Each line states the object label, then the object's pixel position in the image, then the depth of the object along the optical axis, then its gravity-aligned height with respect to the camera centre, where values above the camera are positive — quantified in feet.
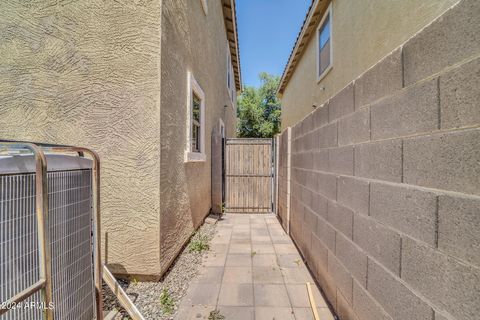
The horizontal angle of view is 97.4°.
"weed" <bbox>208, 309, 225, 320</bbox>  7.38 -5.52
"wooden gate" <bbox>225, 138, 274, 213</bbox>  21.94 -1.61
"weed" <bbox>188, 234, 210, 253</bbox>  12.64 -5.27
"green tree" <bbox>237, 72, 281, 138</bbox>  74.38 +17.31
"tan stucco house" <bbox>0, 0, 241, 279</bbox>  9.13 +2.79
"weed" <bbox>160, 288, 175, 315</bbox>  7.72 -5.46
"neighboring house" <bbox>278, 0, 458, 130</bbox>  10.38 +8.37
